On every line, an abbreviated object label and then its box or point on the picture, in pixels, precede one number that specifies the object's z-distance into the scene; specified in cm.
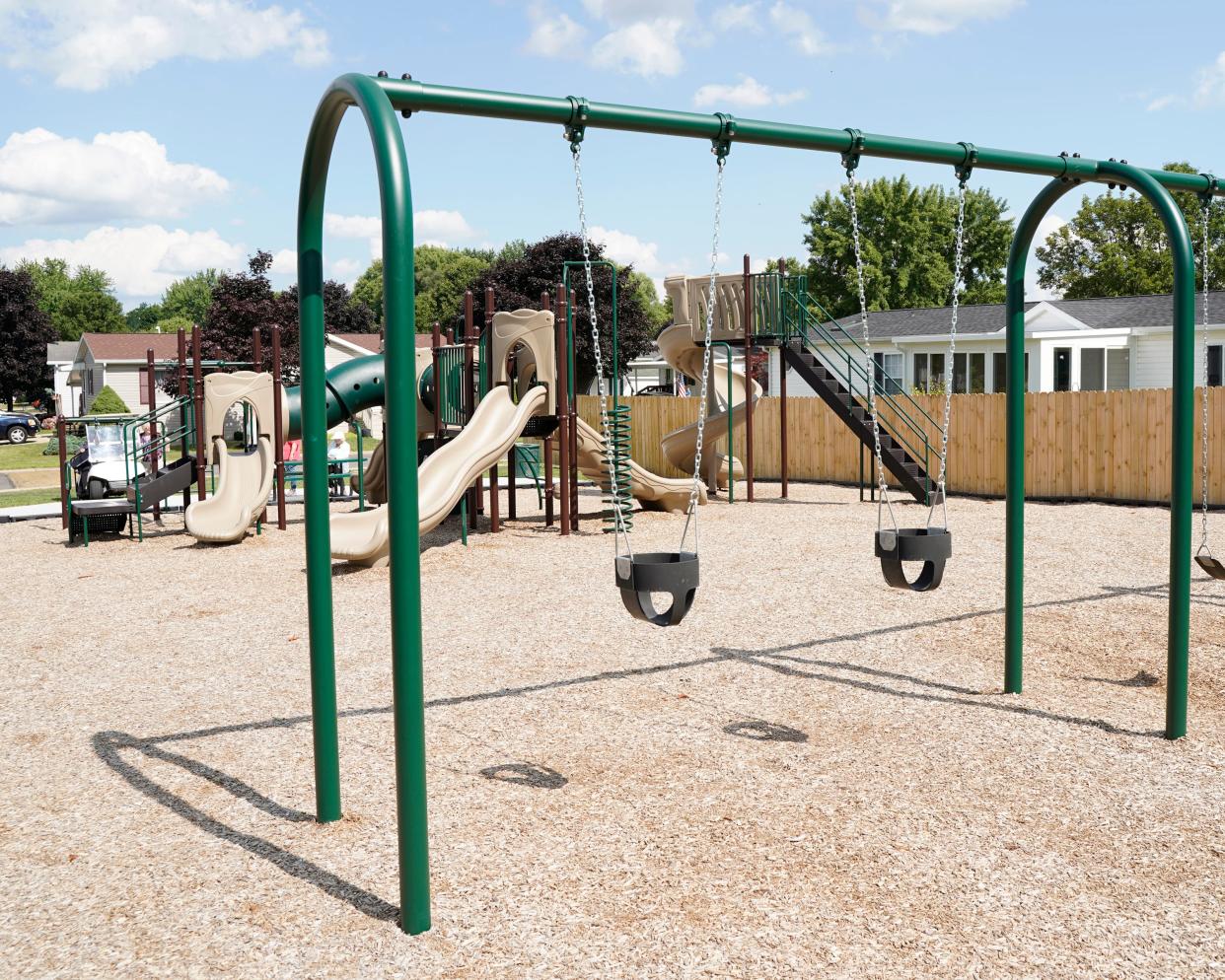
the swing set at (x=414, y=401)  376
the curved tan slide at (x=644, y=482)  1642
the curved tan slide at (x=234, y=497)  1423
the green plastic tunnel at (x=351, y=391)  1673
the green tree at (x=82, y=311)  9975
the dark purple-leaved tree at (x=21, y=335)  5828
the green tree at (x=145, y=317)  13038
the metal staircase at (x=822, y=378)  1772
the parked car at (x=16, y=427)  4719
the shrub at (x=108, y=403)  4128
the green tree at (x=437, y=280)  9288
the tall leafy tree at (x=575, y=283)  4862
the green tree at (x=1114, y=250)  5394
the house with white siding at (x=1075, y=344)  3244
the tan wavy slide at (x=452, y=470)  1173
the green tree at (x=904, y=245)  5850
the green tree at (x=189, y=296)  12088
